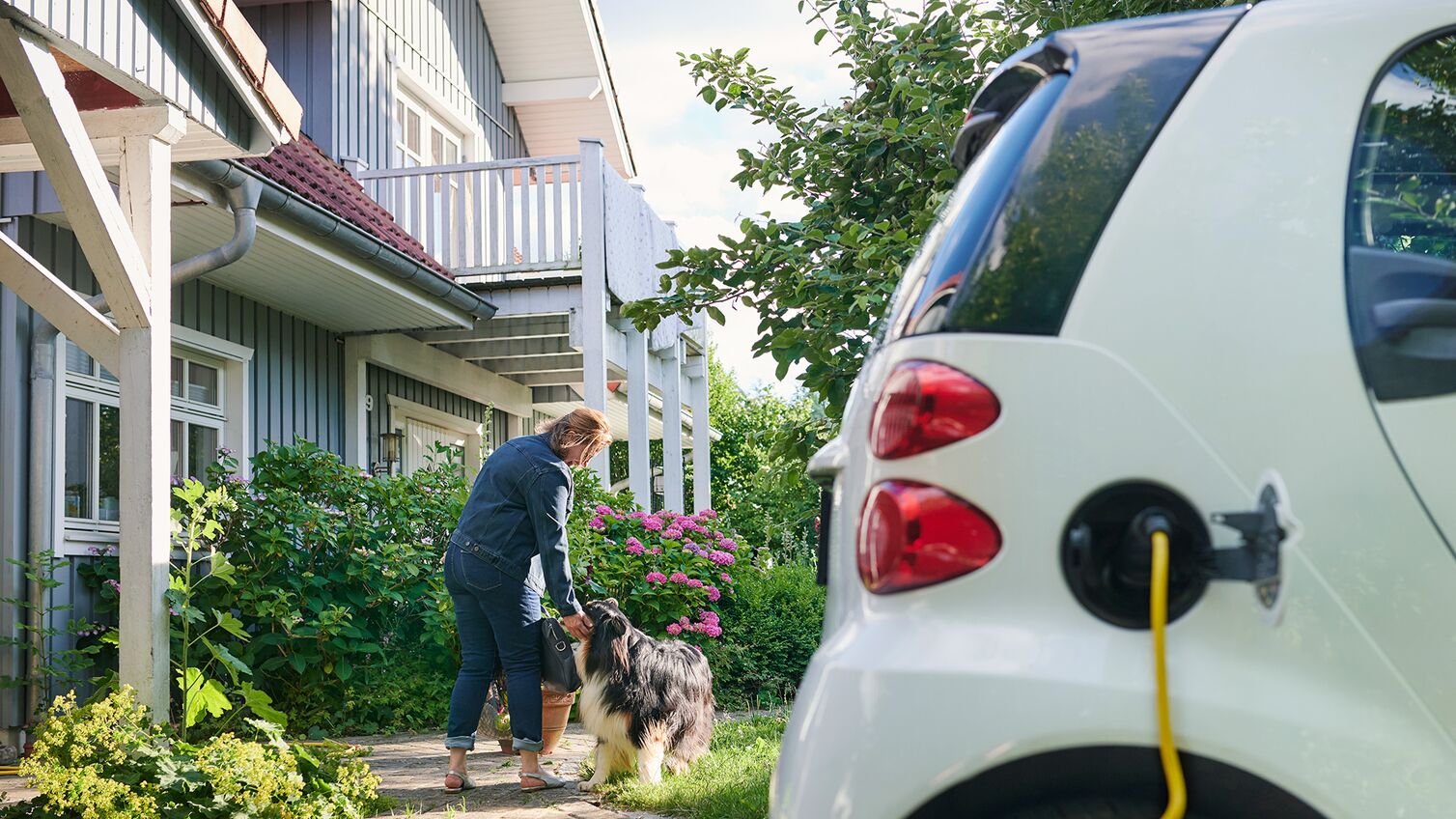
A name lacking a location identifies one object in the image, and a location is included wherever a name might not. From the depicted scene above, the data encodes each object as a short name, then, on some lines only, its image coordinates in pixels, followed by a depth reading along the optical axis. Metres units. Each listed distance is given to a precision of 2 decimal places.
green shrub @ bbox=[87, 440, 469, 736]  7.88
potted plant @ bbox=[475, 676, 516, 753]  7.12
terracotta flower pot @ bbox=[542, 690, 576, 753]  6.37
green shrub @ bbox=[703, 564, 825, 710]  10.59
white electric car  1.57
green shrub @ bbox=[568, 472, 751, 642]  9.56
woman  5.65
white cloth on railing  12.73
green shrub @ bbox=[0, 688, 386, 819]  4.32
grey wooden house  5.11
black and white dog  5.67
